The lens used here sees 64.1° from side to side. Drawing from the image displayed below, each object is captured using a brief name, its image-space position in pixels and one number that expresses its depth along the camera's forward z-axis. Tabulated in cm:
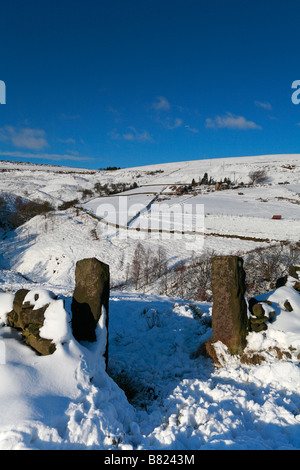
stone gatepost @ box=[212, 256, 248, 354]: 677
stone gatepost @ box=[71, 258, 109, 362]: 568
